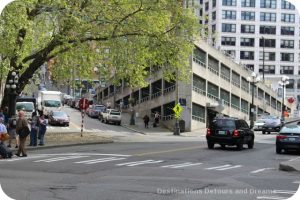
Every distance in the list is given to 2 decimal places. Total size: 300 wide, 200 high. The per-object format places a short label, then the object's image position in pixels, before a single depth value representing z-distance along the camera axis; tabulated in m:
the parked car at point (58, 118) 51.21
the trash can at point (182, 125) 54.94
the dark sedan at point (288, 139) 26.39
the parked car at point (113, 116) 58.72
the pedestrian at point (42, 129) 27.27
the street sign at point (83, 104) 35.17
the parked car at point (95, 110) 67.06
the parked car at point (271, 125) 49.50
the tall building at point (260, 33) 113.00
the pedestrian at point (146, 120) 55.62
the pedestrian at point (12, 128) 26.54
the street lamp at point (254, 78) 53.13
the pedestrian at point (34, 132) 26.66
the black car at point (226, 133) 27.89
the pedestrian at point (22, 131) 22.33
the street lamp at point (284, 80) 61.45
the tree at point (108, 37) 27.41
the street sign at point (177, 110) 49.00
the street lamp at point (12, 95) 30.64
